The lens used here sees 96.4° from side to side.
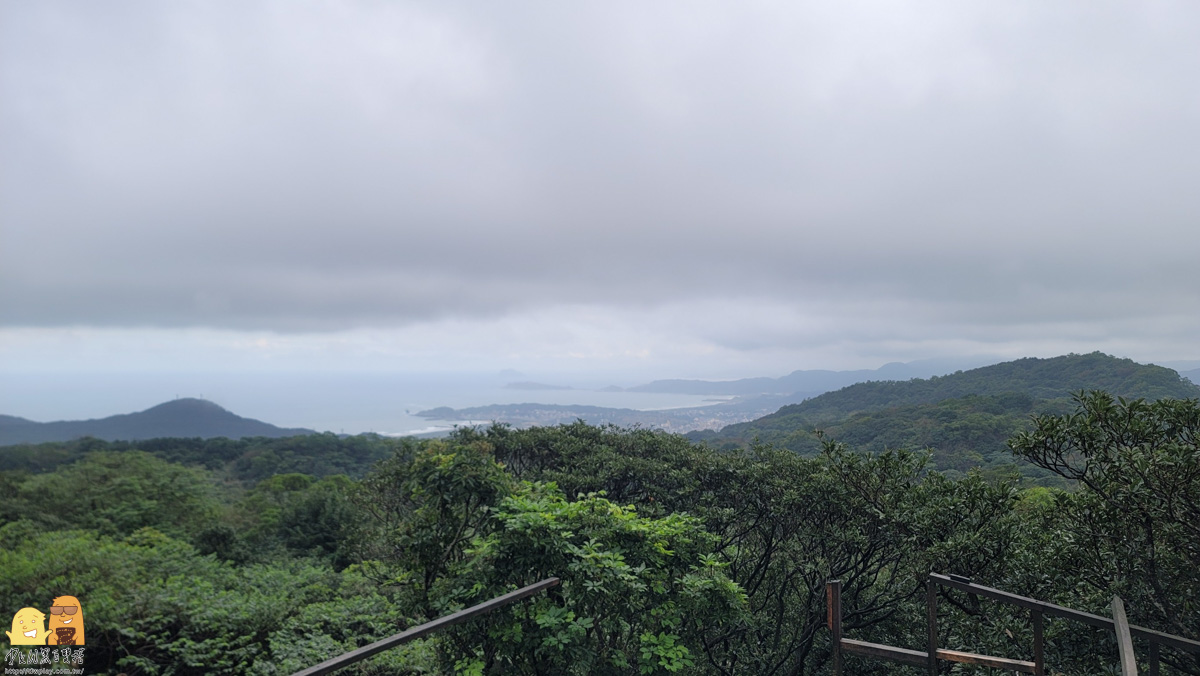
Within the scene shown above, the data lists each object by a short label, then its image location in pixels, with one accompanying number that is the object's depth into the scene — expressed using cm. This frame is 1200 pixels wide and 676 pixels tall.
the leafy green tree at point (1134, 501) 290
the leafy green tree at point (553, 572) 305
